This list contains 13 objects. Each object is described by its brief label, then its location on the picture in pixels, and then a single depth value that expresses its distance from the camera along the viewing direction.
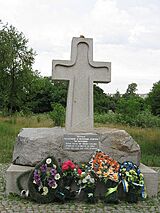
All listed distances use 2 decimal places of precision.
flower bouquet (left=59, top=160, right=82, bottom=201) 4.64
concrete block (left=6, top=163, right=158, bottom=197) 4.84
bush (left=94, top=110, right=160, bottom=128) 19.96
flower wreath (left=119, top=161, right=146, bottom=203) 4.72
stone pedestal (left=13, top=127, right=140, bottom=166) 5.05
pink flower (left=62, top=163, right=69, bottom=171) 4.75
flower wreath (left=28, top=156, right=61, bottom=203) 4.54
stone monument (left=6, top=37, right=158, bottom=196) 5.06
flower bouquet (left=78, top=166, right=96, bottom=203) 4.63
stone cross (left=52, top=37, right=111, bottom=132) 5.50
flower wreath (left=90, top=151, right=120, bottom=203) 4.64
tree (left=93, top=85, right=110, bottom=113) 30.49
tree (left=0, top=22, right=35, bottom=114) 23.19
